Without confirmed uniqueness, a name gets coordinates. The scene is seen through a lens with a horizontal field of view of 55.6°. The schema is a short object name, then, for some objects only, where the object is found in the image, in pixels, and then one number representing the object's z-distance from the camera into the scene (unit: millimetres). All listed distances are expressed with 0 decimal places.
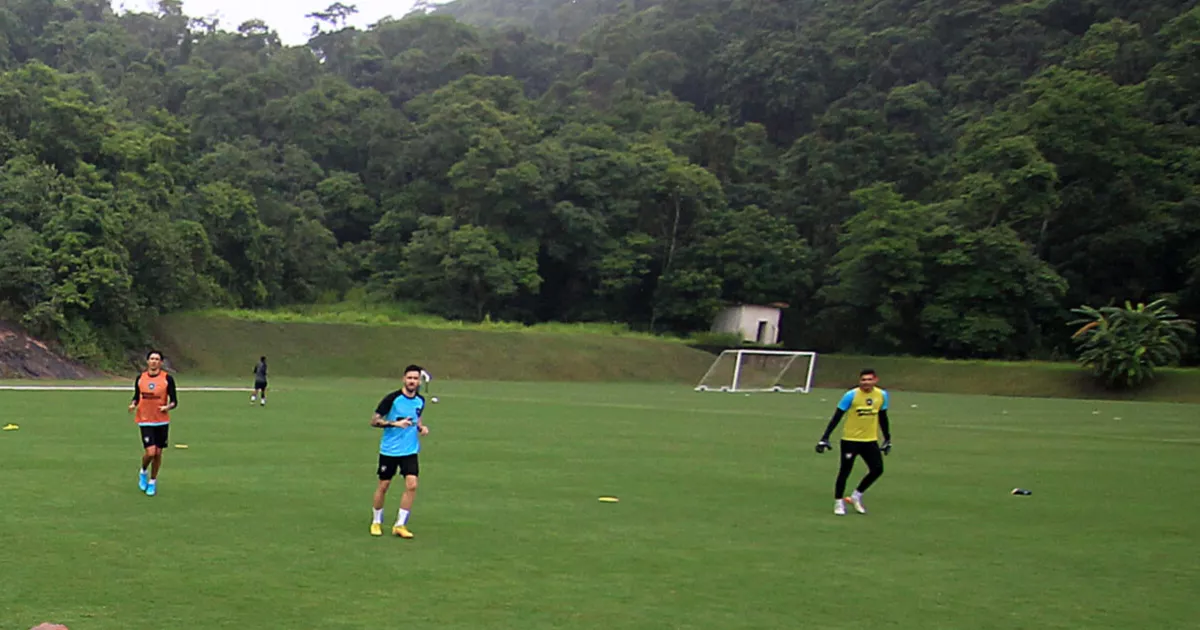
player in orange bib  13445
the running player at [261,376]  29156
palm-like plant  49344
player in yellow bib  13523
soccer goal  52781
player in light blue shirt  10867
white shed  68000
